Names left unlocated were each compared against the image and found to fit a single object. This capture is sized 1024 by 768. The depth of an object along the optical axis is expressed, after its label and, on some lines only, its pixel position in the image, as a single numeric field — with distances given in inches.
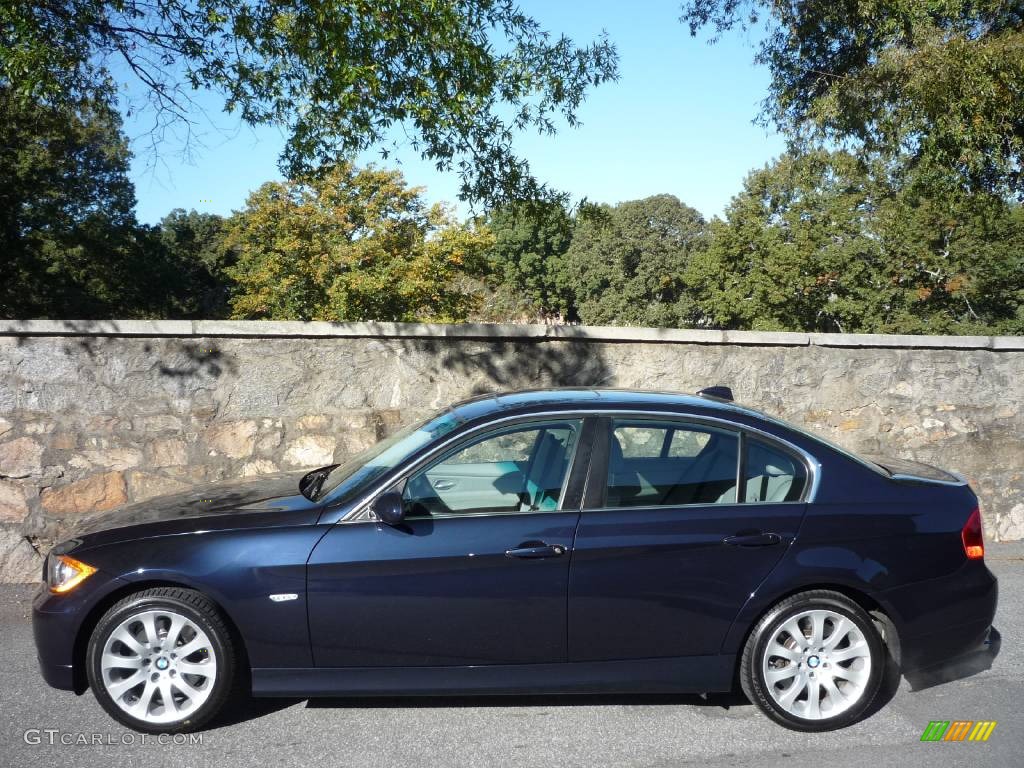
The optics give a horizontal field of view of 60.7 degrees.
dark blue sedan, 148.9
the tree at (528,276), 2372.0
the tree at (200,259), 1562.5
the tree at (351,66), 328.2
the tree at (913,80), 344.5
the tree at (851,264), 1461.6
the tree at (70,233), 967.6
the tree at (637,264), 2361.0
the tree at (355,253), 1336.1
